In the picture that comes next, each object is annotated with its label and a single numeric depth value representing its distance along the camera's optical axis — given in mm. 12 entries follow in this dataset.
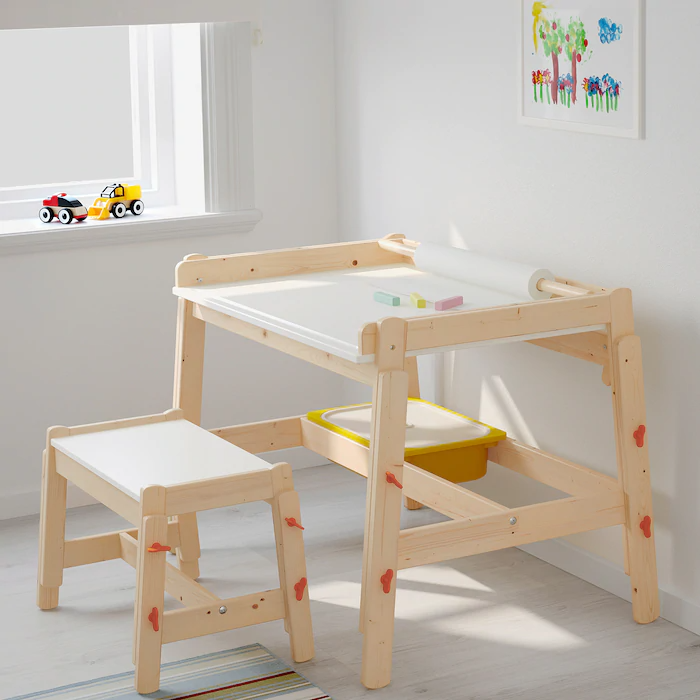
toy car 5503
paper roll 4213
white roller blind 5125
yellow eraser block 4193
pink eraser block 4086
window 5591
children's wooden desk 3708
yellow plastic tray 4558
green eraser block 4249
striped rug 3753
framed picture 4096
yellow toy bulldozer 5610
